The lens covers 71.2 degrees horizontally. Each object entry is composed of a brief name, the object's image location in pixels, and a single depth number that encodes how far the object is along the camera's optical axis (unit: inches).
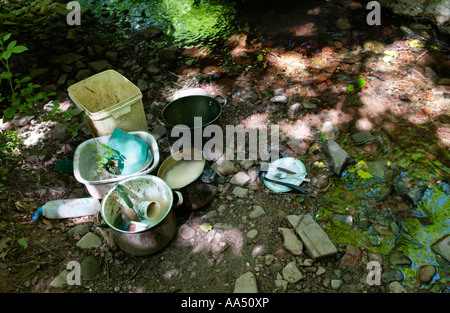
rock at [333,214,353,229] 102.7
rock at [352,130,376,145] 126.7
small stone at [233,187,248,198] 116.8
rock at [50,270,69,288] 93.1
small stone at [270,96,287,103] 147.9
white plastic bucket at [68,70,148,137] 117.3
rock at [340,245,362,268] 93.0
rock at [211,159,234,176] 125.0
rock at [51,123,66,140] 140.1
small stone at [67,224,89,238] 107.3
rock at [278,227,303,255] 97.0
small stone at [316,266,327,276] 92.0
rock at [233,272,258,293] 89.7
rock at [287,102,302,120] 142.0
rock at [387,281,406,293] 86.7
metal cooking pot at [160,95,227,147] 131.5
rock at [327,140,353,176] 114.8
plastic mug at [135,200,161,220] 101.0
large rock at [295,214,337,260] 93.8
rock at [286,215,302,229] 102.5
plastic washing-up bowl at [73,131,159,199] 104.7
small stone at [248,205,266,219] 109.3
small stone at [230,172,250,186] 121.4
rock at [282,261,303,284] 91.3
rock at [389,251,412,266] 92.2
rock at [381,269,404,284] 88.9
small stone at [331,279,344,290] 88.8
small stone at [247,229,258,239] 103.7
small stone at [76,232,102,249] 103.6
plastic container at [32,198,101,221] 109.9
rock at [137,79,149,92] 164.3
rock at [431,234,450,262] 92.7
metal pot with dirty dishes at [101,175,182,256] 93.4
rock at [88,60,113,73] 172.6
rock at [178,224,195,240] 105.3
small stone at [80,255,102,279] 96.2
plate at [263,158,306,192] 115.8
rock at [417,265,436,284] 88.5
